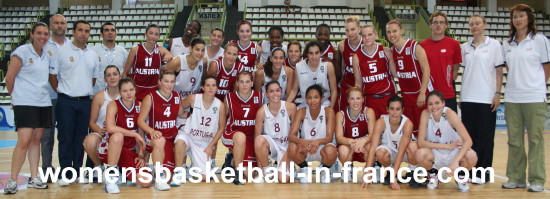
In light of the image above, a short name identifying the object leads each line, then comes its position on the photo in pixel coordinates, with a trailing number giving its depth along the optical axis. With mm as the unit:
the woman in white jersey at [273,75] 5277
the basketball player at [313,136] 4812
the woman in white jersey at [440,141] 4359
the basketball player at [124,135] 4465
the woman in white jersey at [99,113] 4676
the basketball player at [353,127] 4703
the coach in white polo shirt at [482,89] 4656
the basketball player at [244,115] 4957
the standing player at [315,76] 5156
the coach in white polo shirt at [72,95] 4617
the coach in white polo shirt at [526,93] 4312
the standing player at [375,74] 5016
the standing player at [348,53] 5121
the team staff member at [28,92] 4258
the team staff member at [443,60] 4844
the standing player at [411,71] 4738
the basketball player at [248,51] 5605
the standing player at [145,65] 5438
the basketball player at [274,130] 4832
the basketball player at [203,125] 4875
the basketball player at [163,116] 4605
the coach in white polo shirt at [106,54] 5363
